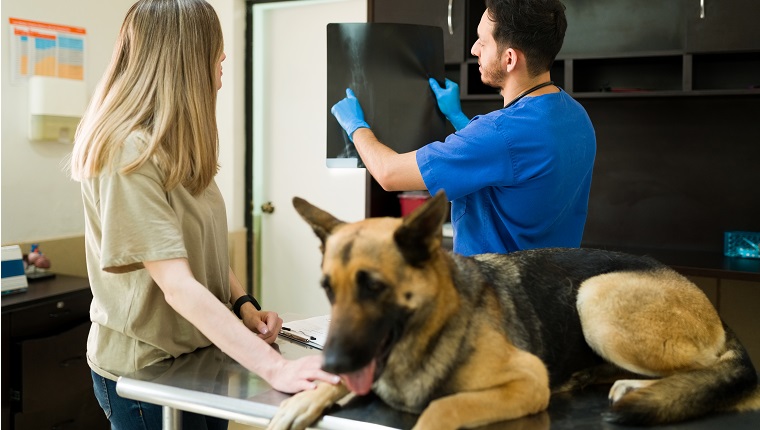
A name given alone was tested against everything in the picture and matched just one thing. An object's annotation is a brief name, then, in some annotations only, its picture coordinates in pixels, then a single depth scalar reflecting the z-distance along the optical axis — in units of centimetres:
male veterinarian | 176
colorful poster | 363
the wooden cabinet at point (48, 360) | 305
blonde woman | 138
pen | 177
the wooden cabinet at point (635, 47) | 312
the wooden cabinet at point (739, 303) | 326
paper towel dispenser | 370
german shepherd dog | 113
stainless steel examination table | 124
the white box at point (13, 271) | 319
